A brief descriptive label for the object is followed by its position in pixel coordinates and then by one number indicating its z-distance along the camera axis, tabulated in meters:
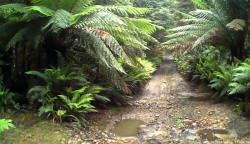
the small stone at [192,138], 3.31
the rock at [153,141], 3.30
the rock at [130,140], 3.33
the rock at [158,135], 3.47
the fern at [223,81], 4.57
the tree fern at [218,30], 5.48
